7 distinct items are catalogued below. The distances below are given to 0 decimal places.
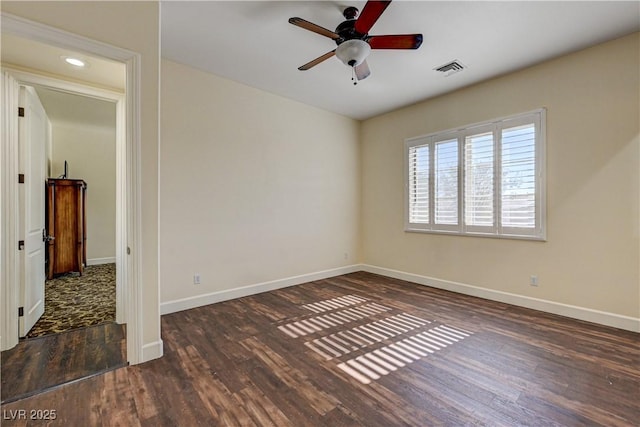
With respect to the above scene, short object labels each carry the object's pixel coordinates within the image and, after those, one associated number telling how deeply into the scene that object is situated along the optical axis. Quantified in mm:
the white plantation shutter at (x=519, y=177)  3592
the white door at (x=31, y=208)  2627
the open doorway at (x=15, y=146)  2094
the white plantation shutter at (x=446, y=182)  4387
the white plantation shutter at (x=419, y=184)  4758
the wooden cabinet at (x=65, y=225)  5164
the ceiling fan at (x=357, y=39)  2236
